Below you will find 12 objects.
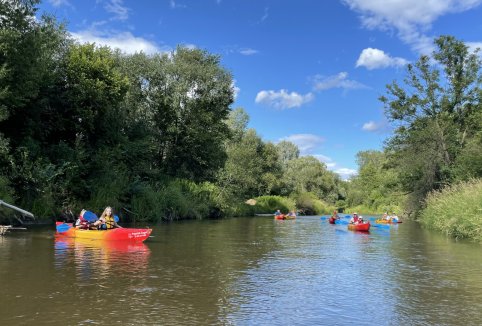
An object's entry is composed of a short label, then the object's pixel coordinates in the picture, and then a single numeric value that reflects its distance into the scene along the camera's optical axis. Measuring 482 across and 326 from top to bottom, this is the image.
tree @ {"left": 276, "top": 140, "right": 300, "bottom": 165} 93.26
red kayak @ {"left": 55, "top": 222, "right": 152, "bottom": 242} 16.36
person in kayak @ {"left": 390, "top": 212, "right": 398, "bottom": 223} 34.82
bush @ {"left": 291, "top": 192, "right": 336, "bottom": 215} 63.75
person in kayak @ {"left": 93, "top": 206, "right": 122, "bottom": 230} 17.31
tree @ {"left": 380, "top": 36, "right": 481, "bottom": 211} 35.56
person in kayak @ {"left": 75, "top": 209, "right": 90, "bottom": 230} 17.75
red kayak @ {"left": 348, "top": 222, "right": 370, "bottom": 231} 25.28
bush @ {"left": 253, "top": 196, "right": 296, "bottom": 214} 54.45
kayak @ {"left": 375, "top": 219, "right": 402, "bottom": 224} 34.12
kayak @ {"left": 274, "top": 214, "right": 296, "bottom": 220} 40.09
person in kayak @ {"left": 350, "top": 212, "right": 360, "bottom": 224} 27.26
